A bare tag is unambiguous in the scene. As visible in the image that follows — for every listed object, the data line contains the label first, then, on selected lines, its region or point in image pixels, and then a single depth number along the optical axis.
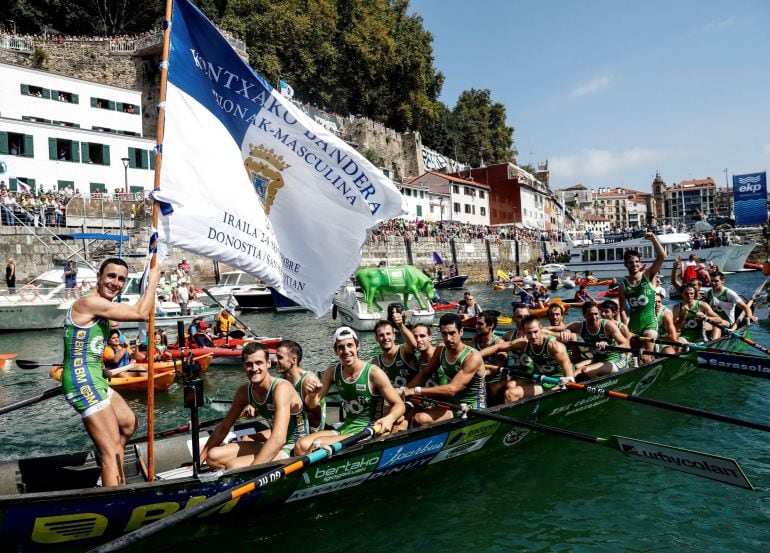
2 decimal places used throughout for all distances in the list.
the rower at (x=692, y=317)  14.70
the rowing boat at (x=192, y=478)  5.82
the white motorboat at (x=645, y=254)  49.50
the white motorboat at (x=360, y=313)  25.20
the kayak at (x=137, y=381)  13.77
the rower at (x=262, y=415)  6.76
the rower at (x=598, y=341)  10.91
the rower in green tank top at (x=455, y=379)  8.42
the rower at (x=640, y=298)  11.47
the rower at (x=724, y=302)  16.12
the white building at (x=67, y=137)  35.28
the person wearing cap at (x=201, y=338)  18.00
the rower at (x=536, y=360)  9.57
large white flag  6.91
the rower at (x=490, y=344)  10.11
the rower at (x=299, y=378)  7.56
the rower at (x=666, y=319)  13.20
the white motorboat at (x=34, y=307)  25.08
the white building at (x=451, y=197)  67.88
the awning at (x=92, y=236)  28.45
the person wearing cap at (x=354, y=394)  7.27
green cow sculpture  25.41
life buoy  25.41
